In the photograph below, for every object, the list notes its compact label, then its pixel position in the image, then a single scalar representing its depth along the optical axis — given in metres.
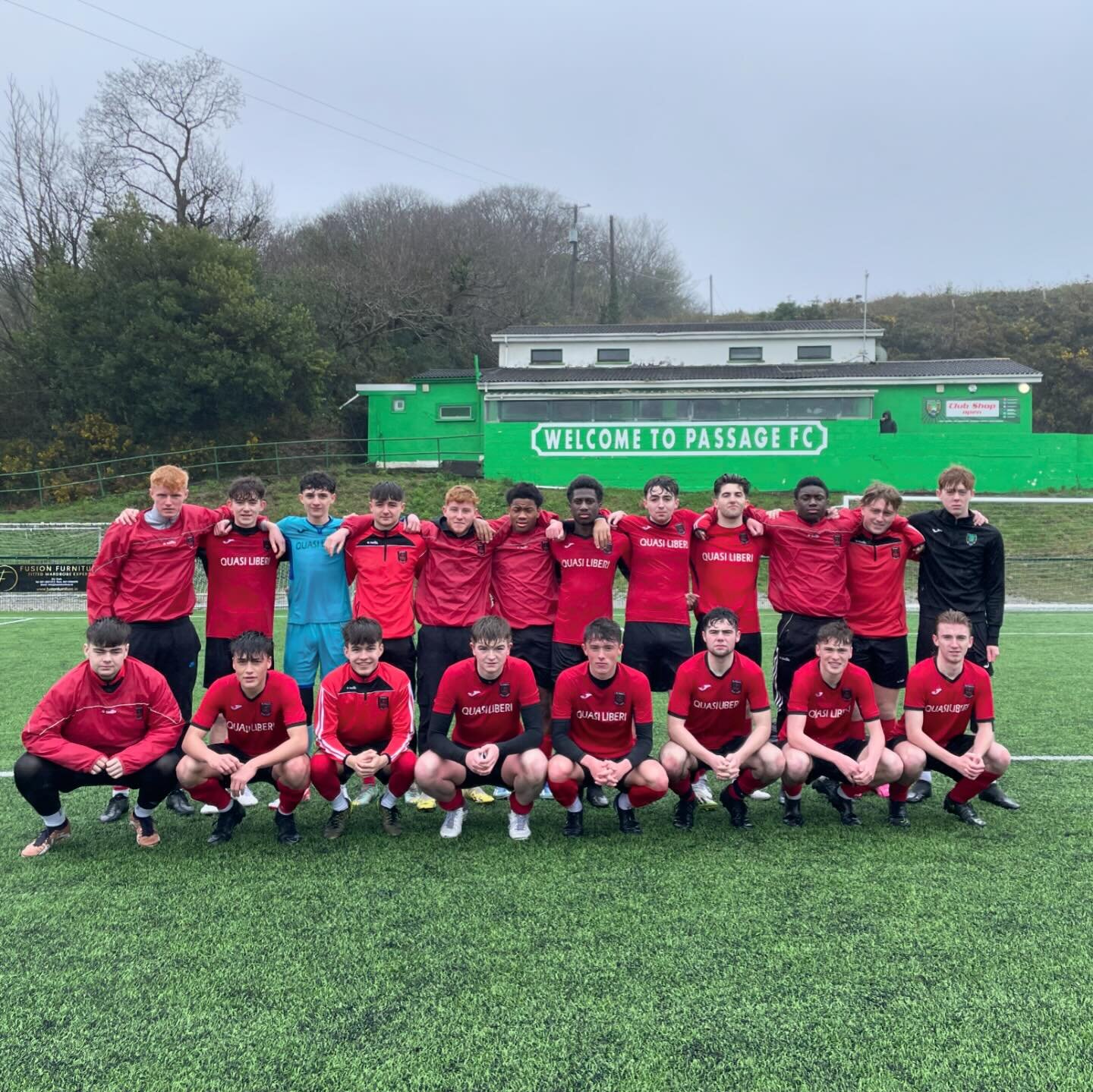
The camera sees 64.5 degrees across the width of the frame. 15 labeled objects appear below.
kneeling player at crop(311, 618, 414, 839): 4.14
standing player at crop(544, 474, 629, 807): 4.96
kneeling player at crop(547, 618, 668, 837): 4.09
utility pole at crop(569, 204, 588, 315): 45.62
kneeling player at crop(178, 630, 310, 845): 4.03
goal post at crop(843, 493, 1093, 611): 15.66
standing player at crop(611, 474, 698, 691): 5.09
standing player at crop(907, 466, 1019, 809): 5.08
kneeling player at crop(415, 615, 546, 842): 4.09
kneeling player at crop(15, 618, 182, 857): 3.93
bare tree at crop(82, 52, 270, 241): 30.22
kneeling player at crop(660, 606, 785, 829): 4.19
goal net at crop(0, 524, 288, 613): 14.63
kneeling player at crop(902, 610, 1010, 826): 4.25
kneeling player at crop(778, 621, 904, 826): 4.20
